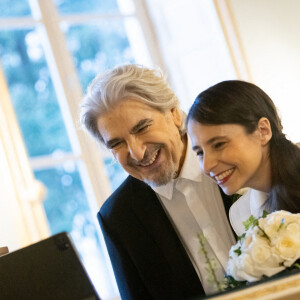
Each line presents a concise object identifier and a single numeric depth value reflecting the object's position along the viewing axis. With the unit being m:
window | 8.89
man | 3.84
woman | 3.13
